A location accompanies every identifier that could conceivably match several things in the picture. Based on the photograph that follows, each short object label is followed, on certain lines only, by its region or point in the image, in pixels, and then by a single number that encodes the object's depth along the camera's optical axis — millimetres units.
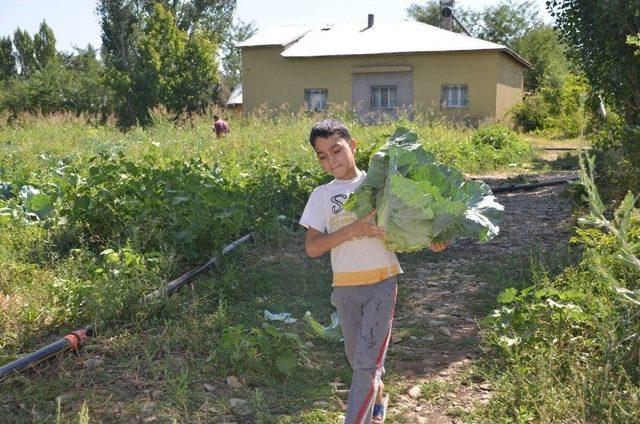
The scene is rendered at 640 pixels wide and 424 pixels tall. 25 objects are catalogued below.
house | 28156
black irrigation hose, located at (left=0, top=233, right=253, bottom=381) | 4220
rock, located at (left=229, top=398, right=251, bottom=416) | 3986
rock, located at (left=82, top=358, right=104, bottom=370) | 4492
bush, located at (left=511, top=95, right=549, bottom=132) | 29844
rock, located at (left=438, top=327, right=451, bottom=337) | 5262
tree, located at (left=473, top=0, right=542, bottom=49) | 49219
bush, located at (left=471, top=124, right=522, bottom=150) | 17906
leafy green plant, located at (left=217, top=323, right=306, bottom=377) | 4434
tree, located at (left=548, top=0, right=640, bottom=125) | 11109
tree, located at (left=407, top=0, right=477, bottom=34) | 61062
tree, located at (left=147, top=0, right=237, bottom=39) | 47288
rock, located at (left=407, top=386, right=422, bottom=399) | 4242
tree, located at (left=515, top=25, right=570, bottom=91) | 41031
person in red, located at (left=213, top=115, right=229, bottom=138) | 15535
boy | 3328
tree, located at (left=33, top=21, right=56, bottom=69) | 61844
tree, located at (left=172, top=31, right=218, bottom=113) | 38281
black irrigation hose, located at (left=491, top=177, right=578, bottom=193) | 12430
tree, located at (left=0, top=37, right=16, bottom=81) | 61344
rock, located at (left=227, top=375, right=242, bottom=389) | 4277
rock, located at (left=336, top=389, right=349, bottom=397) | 4329
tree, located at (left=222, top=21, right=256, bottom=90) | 58416
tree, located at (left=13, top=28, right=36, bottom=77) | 61594
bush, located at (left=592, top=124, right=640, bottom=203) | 7125
